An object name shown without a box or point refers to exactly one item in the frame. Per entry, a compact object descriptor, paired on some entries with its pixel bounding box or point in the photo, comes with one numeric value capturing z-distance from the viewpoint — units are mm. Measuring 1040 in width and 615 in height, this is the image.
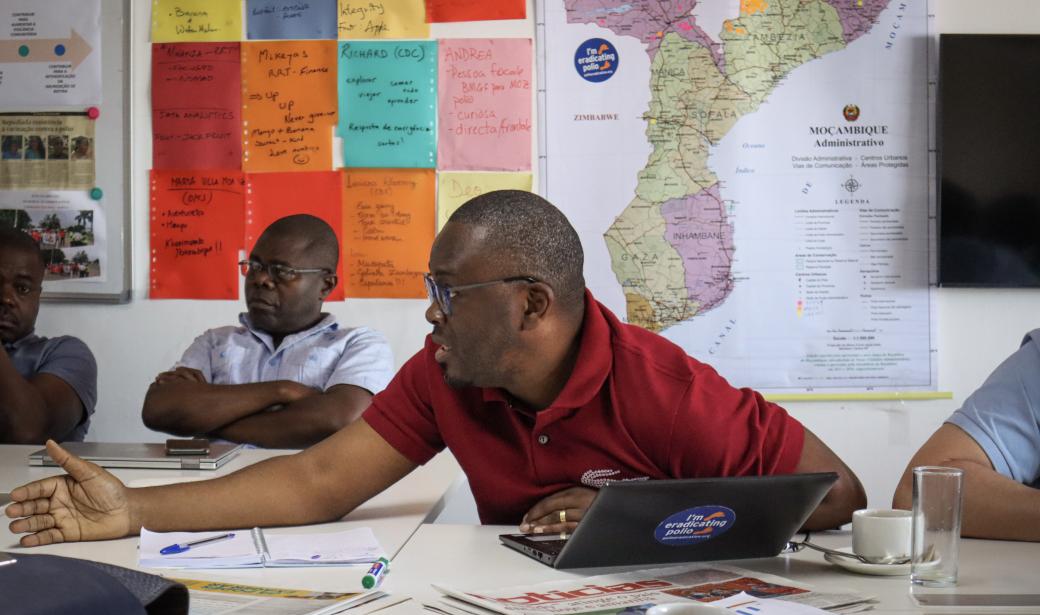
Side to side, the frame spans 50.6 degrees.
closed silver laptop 2428
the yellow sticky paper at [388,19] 3637
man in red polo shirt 1737
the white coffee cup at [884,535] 1503
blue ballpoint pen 1643
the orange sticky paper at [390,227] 3645
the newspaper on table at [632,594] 1315
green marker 1427
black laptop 1451
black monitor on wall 3480
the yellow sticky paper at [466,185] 3629
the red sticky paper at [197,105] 3719
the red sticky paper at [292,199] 3666
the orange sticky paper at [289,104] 3684
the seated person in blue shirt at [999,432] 1812
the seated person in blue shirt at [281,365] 2826
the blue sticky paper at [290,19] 3662
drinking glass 1419
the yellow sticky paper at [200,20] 3709
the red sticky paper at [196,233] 3713
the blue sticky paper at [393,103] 3643
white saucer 1477
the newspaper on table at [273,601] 1321
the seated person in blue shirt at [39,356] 3130
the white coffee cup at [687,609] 1158
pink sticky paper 3619
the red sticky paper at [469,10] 3623
